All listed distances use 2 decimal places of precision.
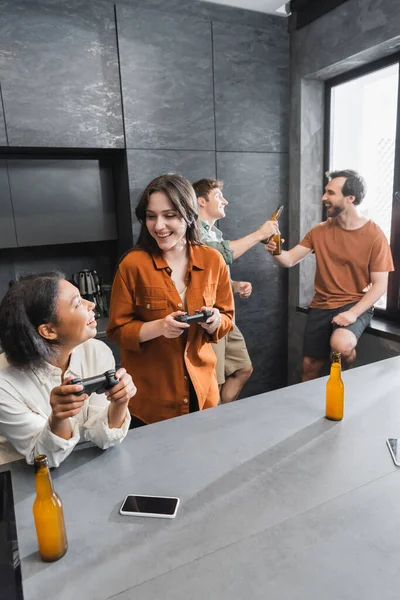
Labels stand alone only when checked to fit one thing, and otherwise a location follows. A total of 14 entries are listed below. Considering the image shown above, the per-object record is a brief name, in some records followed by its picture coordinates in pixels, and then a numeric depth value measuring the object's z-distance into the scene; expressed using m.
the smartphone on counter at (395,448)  1.21
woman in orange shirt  1.68
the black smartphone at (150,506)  1.04
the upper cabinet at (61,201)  2.80
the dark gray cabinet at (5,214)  2.75
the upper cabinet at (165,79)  2.72
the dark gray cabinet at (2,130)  2.47
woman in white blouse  1.22
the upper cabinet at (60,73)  2.43
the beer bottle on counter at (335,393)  1.42
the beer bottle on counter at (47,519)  0.92
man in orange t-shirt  2.60
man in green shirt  2.54
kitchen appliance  3.20
